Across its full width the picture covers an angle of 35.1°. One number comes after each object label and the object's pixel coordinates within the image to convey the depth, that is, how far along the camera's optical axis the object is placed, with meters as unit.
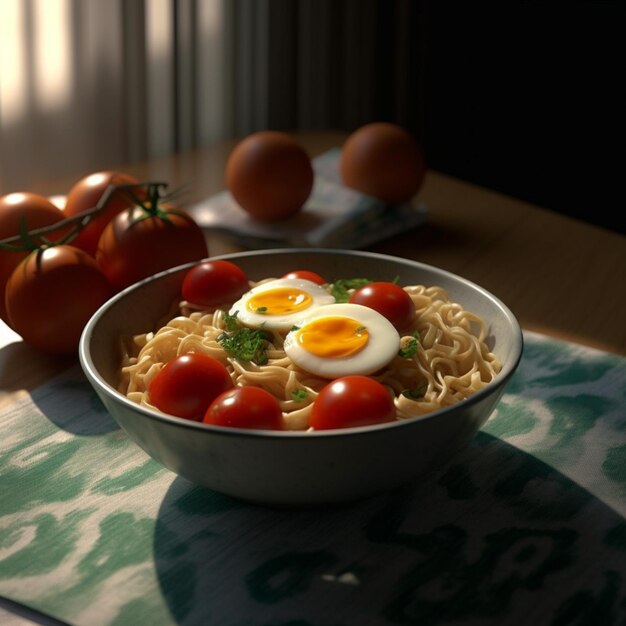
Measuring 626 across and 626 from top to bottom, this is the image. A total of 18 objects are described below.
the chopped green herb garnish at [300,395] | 1.05
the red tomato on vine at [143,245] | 1.41
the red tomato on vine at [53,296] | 1.32
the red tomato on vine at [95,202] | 1.53
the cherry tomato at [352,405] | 0.93
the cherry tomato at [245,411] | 0.93
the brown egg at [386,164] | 1.85
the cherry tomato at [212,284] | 1.26
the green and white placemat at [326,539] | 0.88
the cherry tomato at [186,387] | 0.99
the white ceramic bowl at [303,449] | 0.87
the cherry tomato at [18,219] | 1.41
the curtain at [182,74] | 2.39
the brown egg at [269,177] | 1.78
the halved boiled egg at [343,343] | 1.06
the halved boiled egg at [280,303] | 1.17
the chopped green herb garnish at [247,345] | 1.12
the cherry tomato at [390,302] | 1.17
